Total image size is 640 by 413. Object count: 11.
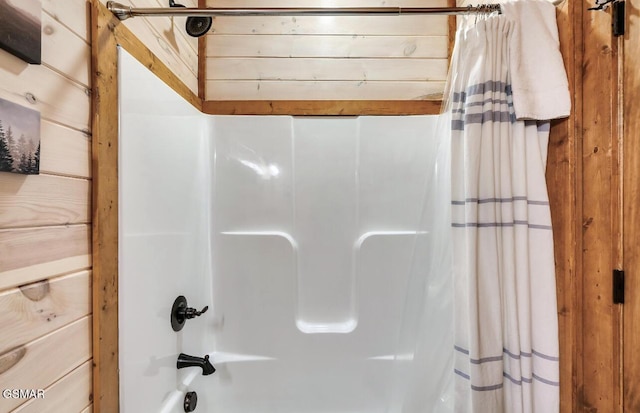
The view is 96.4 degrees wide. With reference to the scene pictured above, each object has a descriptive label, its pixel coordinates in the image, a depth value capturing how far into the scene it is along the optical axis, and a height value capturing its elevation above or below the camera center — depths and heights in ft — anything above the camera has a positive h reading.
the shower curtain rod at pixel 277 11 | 2.79 +1.96
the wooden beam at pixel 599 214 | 2.50 -0.07
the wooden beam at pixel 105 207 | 2.48 -0.01
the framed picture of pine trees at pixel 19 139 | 1.73 +0.43
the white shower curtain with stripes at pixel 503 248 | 2.88 -0.43
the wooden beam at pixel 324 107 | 4.97 +1.72
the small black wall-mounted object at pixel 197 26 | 3.72 +2.36
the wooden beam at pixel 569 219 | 2.78 -0.12
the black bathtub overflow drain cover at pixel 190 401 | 3.93 -2.72
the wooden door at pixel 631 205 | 2.32 +0.01
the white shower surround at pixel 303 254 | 4.75 -0.83
